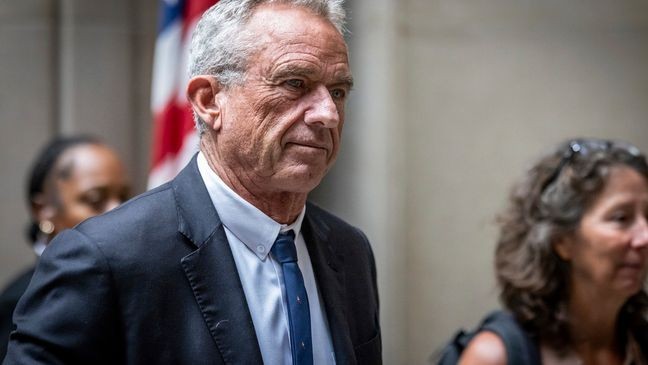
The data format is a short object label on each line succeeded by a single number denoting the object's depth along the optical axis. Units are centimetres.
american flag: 509
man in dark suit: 237
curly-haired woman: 373
